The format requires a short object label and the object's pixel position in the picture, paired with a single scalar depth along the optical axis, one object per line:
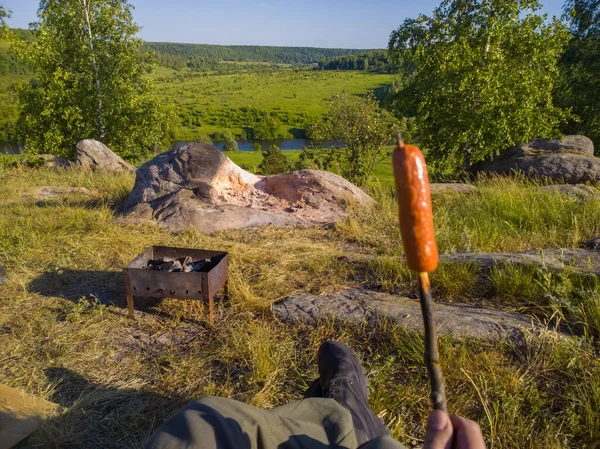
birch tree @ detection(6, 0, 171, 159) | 16.66
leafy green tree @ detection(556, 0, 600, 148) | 18.02
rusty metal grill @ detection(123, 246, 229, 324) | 3.71
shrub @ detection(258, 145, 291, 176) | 28.56
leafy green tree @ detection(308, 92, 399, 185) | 14.36
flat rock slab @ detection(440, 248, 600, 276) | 3.59
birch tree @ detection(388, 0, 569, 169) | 13.17
